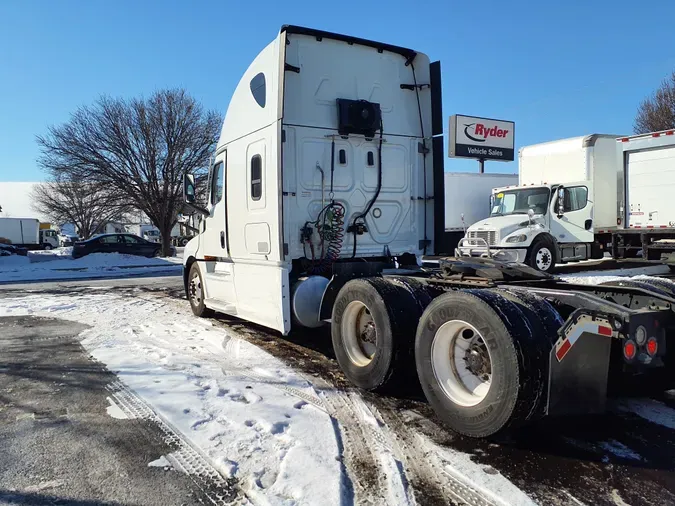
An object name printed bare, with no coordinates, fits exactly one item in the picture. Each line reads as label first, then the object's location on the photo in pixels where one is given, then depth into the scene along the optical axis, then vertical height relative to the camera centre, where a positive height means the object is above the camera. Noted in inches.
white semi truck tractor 132.6 -11.6
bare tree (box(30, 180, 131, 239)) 1095.0 +92.9
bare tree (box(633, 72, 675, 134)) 1085.8 +265.2
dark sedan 1050.1 -7.1
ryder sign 1333.7 +264.0
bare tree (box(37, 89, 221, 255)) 1069.8 +190.6
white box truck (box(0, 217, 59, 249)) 1840.6 +39.9
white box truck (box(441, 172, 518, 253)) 930.1 +75.9
